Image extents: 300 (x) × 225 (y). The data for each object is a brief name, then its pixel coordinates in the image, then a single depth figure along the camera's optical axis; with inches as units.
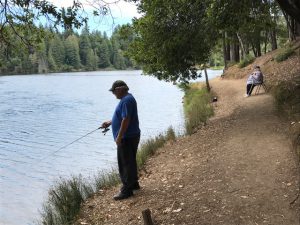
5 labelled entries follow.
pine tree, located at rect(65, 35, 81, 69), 4150.9
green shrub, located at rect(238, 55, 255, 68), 1010.0
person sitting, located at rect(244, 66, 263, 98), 582.1
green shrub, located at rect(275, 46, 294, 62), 725.6
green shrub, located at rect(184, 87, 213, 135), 486.6
